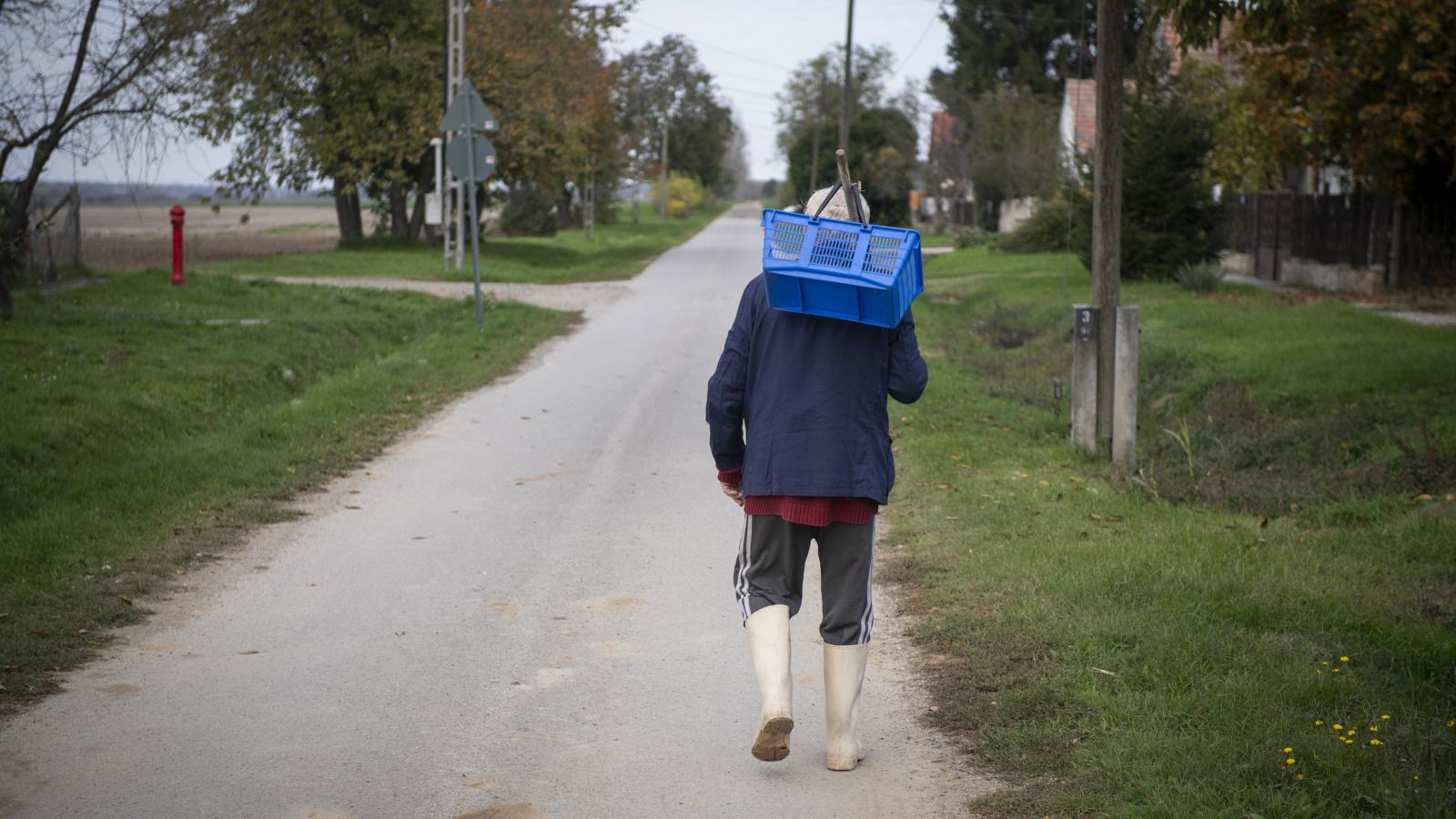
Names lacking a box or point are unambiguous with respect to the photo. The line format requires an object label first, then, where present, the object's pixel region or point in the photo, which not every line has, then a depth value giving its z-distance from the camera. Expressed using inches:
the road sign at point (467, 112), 708.0
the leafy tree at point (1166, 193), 897.5
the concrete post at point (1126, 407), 396.2
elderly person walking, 176.7
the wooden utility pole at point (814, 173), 2548.2
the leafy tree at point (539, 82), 1352.1
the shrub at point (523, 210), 2033.7
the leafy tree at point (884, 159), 2276.1
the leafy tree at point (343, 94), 1272.1
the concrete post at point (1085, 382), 409.4
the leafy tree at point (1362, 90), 641.0
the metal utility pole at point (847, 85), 1504.4
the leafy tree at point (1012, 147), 1493.6
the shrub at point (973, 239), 1647.4
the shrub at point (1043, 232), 1262.3
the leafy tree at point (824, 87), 3745.1
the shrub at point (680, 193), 3523.6
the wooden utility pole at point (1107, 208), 400.5
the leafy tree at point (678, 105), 3433.3
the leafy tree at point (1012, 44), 2268.7
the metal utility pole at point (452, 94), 1077.1
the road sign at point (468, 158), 741.3
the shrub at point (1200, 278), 844.6
